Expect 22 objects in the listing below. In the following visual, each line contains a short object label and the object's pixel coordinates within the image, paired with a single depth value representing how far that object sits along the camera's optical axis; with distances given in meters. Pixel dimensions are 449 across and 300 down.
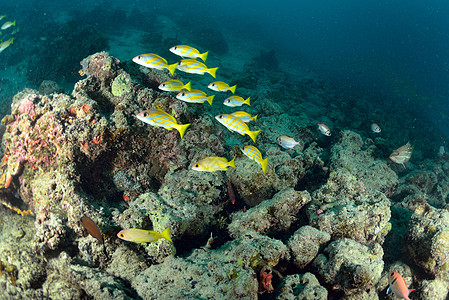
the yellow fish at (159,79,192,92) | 4.52
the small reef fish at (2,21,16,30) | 12.16
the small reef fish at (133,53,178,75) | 4.25
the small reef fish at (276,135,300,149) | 5.46
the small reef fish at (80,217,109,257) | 2.98
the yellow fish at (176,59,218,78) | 4.82
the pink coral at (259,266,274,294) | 3.24
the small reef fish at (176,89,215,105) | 4.32
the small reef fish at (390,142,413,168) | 6.72
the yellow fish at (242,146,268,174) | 4.10
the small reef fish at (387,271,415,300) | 3.18
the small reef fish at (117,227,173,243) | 2.76
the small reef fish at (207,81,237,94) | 5.30
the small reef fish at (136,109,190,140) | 3.48
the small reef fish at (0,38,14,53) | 10.53
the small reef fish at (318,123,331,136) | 6.96
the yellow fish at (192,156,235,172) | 3.44
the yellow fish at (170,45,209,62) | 4.90
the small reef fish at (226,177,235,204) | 5.00
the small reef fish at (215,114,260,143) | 4.04
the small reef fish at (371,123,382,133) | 8.56
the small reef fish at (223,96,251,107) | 5.15
